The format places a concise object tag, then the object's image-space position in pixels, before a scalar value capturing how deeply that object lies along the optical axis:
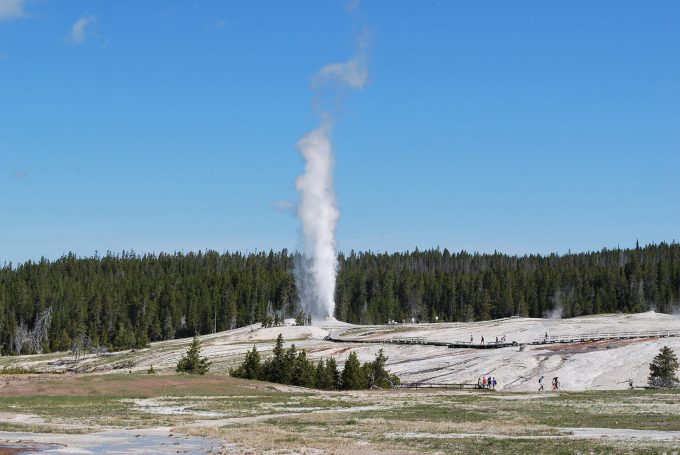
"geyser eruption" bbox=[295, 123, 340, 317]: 193.38
